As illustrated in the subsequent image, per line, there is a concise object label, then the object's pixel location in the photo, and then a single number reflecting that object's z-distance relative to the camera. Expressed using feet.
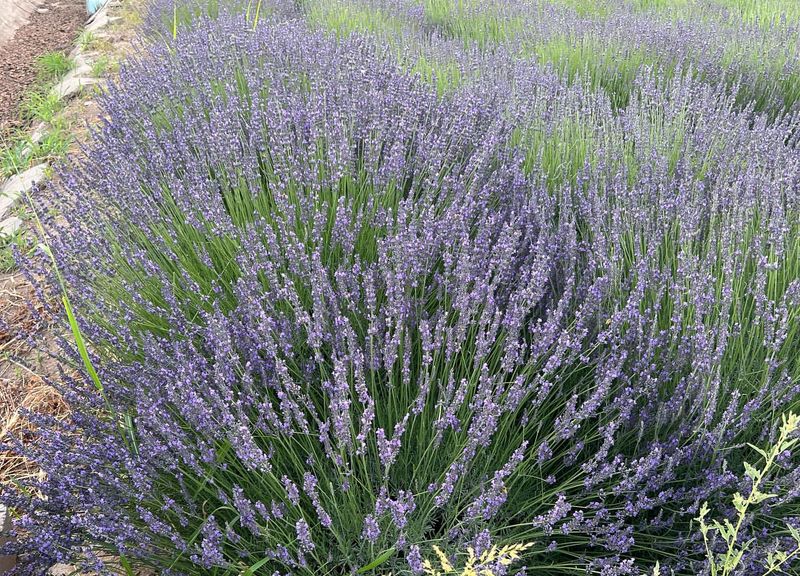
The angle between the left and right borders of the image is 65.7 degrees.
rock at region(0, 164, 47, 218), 13.05
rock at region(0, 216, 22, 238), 11.91
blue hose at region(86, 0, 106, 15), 25.63
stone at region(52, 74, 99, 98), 17.65
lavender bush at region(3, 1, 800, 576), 4.68
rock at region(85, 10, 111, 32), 22.89
